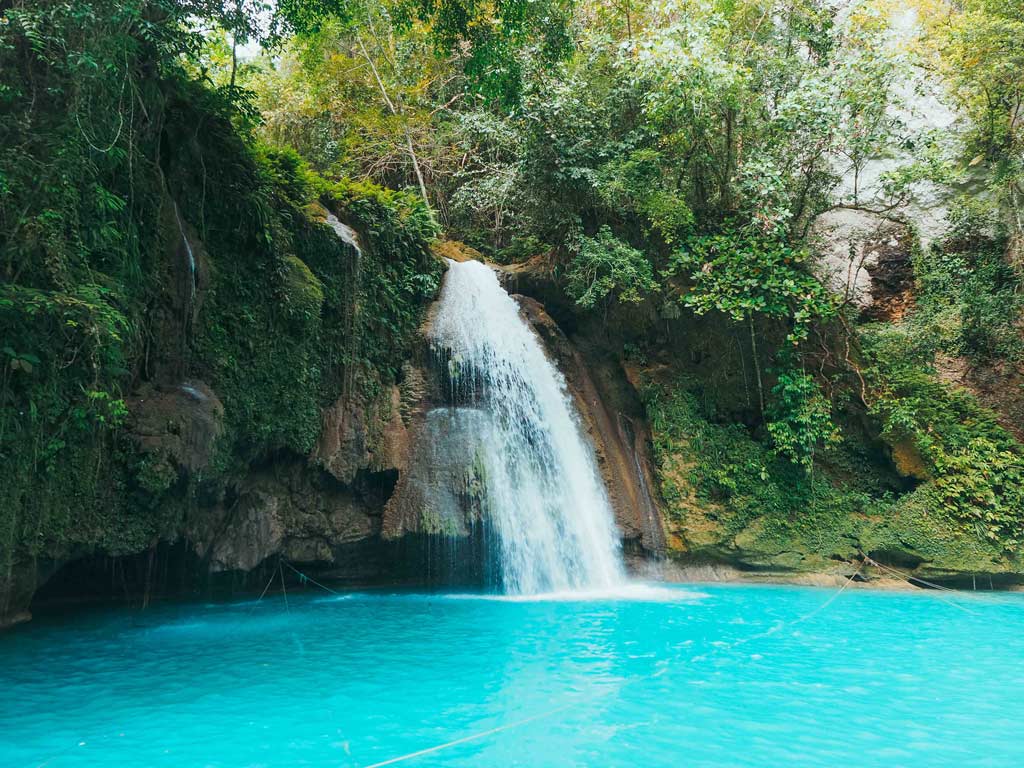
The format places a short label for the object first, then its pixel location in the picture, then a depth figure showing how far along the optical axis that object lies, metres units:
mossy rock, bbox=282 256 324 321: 9.33
